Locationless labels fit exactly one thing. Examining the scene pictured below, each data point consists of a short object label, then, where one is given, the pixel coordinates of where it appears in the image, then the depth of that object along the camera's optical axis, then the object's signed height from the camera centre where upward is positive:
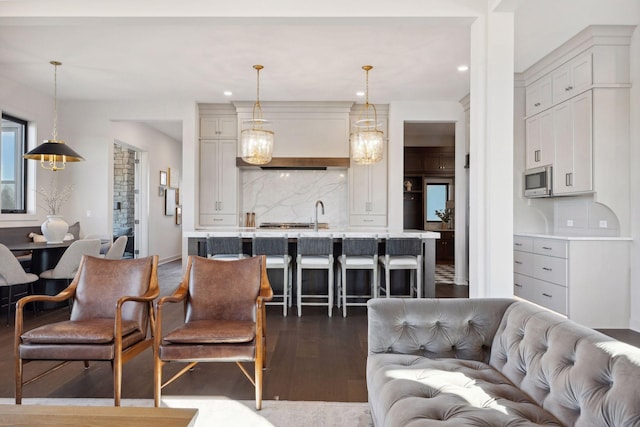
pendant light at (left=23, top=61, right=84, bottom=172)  4.73 +0.72
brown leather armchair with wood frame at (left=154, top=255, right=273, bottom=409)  2.29 -0.68
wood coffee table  1.45 -0.75
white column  2.75 +0.39
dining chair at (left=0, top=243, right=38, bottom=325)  4.03 -0.61
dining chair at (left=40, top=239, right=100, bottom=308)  4.58 -0.54
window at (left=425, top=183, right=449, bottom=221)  10.47 +0.38
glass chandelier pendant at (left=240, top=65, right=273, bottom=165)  5.17 +0.88
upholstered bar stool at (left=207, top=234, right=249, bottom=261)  4.43 -0.35
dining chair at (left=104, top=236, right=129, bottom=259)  5.02 -0.46
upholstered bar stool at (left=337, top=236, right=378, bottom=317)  4.42 -0.48
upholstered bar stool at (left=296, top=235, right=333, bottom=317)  4.38 -0.43
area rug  2.15 -1.12
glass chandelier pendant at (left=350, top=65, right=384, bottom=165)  5.23 +0.88
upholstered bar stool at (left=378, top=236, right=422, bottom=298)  4.39 -0.46
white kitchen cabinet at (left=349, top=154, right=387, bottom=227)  6.80 +0.28
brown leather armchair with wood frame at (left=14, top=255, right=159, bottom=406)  2.30 -0.68
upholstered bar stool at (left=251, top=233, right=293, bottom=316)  4.43 -0.41
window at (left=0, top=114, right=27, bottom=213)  5.68 +0.70
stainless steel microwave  4.80 +0.39
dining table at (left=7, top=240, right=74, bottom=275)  4.66 -0.50
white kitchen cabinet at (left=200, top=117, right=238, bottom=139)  6.90 +1.46
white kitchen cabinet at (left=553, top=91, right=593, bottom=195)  4.17 +0.74
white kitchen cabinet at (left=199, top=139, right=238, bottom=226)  6.88 +0.55
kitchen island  4.44 -0.30
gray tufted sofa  1.30 -0.63
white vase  4.89 -0.20
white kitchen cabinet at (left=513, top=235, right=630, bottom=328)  3.95 -0.67
